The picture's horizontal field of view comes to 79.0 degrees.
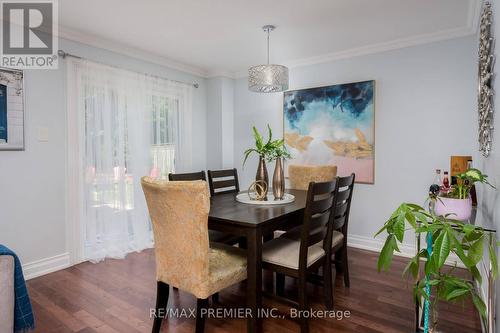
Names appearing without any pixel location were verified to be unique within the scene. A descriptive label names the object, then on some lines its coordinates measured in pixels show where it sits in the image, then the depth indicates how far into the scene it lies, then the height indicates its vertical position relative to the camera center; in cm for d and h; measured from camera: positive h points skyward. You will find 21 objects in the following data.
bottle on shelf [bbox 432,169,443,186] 308 -20
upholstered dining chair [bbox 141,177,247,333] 161 -48
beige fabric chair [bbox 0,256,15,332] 142 -62
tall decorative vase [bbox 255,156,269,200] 254 -13
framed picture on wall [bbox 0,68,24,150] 261 +45
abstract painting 350 +41
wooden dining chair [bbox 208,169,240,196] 300 -22
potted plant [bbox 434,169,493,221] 168 -24
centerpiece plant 250 -5
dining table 177 -41
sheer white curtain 312 +12
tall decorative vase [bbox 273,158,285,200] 255 -19
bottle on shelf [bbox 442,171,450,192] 200 -19
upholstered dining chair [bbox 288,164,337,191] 299 -15
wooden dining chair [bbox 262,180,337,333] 185 -62
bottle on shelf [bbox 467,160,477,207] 220 -27
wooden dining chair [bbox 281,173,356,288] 221 -51
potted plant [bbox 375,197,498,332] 112 -35
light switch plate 284 +25
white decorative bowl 237 -33
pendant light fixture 279 +78
